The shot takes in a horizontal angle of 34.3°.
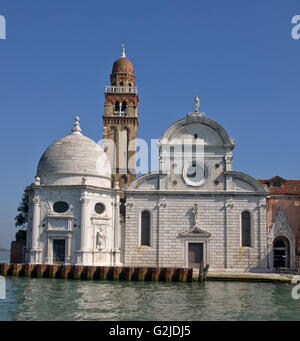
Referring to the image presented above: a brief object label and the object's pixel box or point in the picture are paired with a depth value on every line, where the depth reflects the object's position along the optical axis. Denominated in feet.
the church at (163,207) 124.36
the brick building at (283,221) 129.08
